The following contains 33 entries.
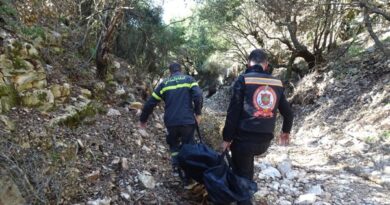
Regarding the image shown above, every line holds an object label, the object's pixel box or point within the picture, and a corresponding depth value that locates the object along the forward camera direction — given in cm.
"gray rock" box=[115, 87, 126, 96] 666
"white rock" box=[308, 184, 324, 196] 487
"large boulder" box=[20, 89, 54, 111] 441
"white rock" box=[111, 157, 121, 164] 445
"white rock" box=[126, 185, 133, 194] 400
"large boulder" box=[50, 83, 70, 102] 492
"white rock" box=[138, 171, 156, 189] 423
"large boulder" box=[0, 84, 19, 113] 404
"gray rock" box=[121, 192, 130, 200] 384
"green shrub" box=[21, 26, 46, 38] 533
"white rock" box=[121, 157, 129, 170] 440
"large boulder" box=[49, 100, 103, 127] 452
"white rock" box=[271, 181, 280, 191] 507
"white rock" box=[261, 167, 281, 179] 548
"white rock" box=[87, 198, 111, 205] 347
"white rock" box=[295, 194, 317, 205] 463
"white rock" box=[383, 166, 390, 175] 553
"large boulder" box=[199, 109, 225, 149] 685
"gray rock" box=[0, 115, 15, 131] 369
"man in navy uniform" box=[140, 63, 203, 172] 462
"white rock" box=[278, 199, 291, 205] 462
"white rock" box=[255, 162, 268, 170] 580
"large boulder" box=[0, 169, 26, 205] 272
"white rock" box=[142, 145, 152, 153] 532
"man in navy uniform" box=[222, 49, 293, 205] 356
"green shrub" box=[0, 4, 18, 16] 492
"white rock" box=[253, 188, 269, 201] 469
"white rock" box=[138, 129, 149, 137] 579
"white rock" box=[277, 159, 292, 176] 564
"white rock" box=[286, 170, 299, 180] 550
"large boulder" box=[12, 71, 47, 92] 446
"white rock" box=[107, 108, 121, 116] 579
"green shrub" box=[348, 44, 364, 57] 1106
